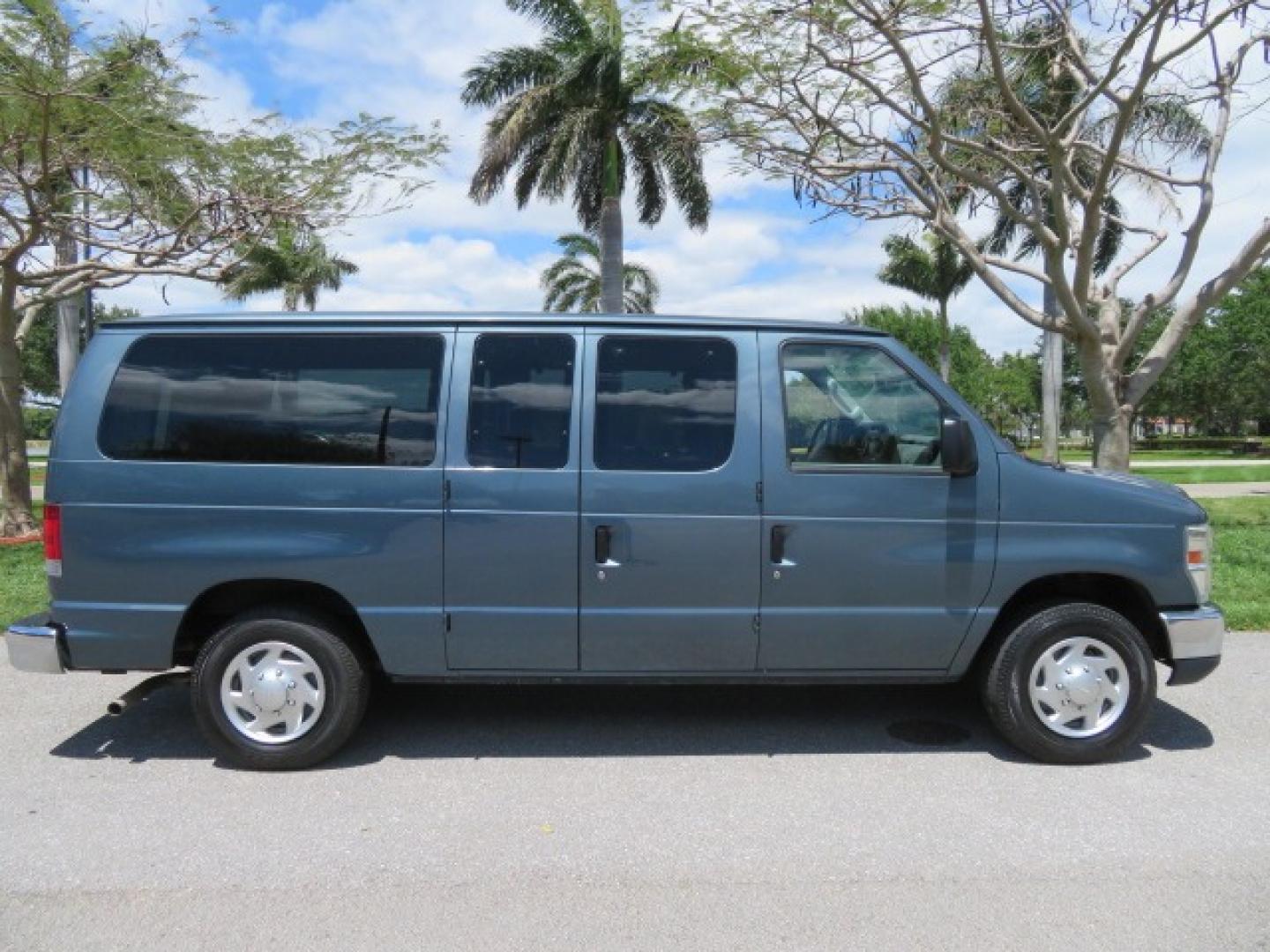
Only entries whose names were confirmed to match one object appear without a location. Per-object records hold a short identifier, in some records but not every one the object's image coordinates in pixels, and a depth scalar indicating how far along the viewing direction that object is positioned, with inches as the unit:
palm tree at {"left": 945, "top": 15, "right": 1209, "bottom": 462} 407.5
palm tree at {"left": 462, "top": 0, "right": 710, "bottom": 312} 701.3
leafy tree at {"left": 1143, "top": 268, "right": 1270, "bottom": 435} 1593.3
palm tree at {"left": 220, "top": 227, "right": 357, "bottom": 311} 1072.2
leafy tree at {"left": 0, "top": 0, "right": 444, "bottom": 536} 388.2
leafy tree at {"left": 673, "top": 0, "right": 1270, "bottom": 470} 352.8
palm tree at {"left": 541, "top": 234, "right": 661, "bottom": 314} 1434.5
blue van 164.4
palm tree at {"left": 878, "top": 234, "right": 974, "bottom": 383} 1267.2
